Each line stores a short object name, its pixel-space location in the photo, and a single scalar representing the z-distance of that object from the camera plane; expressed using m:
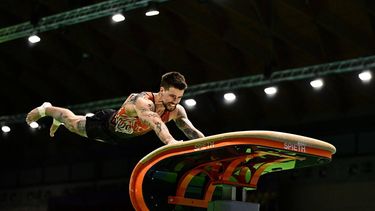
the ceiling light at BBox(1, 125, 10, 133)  19.47
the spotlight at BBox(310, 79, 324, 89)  14.80
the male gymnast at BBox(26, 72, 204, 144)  6.03
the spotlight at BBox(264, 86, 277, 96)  15.49
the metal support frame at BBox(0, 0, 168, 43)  14.24
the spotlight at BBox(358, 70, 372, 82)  14.05
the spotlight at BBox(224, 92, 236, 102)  16.22
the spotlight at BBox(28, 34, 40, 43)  16.00
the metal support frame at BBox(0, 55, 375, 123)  14.02
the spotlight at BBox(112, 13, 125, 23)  14.38
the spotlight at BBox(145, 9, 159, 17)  13.60
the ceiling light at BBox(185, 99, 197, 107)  16.80
